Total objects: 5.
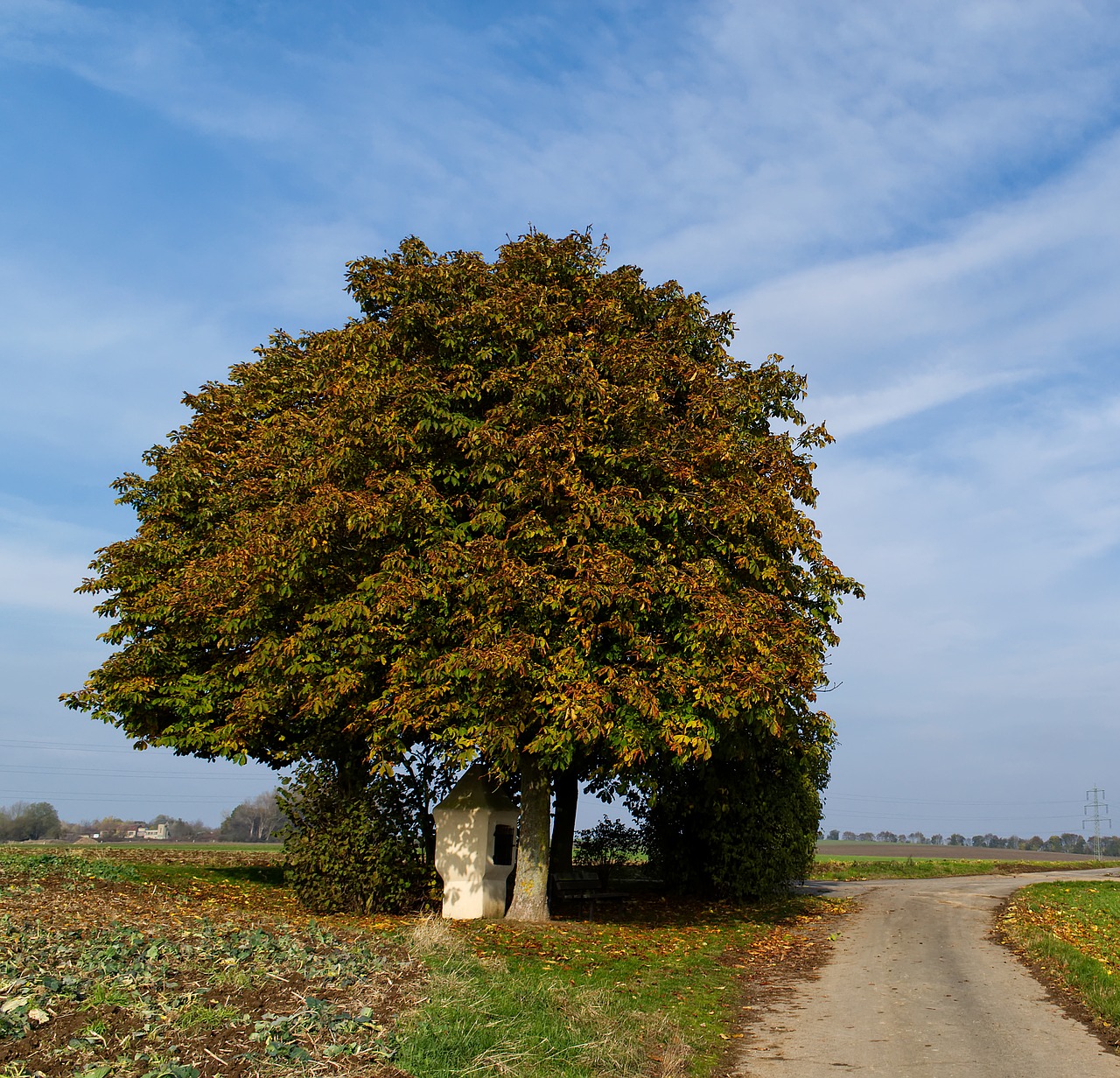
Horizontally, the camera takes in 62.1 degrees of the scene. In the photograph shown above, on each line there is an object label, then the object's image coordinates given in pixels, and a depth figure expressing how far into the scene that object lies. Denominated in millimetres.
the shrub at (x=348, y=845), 15141
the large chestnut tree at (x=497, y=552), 13367
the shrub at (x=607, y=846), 21734
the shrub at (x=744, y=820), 19078
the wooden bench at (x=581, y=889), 19844
